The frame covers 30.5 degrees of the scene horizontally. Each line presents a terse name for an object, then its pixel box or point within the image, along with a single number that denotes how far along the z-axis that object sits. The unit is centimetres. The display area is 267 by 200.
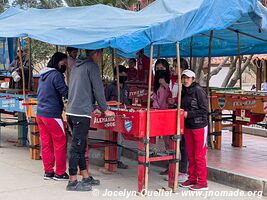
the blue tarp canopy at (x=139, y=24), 596
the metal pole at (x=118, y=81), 728
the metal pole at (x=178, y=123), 624
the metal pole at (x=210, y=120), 880
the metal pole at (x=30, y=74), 943
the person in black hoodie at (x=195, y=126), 636
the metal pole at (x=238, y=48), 953
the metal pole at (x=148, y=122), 598
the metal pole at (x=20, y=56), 850
